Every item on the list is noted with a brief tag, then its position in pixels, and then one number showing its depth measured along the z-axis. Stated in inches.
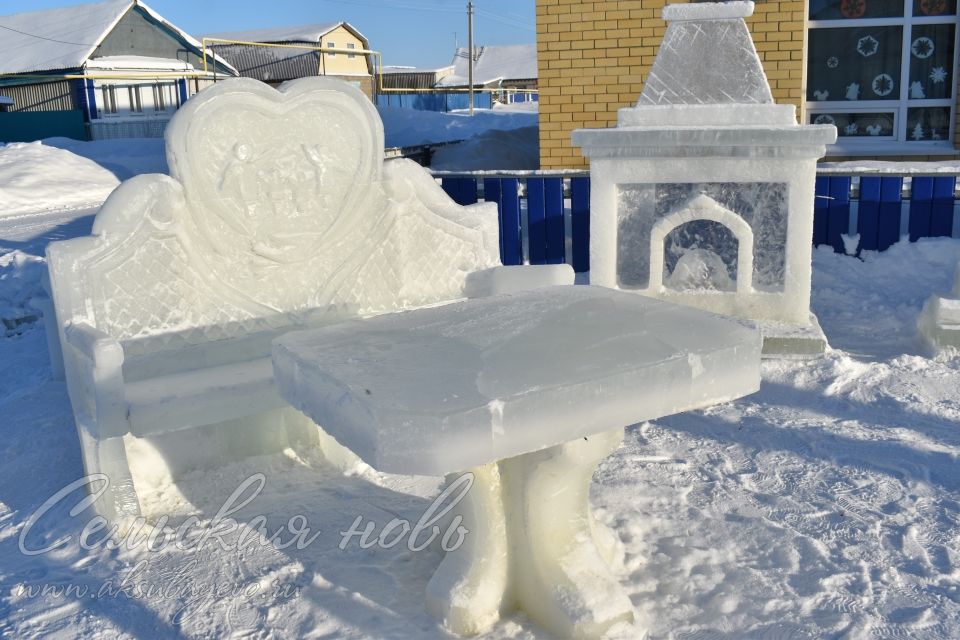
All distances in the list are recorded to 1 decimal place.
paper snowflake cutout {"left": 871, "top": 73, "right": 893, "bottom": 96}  361.4
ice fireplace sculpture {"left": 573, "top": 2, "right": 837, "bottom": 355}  199.5
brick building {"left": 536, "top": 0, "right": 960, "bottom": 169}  308.8
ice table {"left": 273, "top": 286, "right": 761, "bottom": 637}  84.4
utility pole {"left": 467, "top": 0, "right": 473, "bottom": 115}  1453.0
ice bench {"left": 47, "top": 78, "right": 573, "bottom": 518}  137.5
